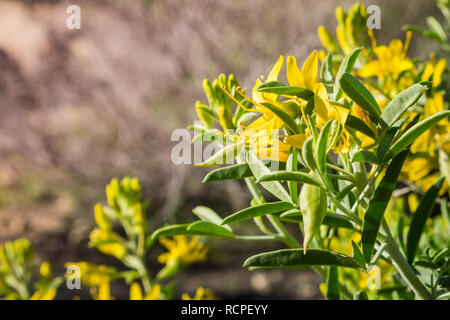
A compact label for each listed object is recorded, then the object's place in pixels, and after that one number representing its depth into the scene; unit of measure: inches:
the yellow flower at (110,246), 19.7
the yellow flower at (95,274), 19.7
